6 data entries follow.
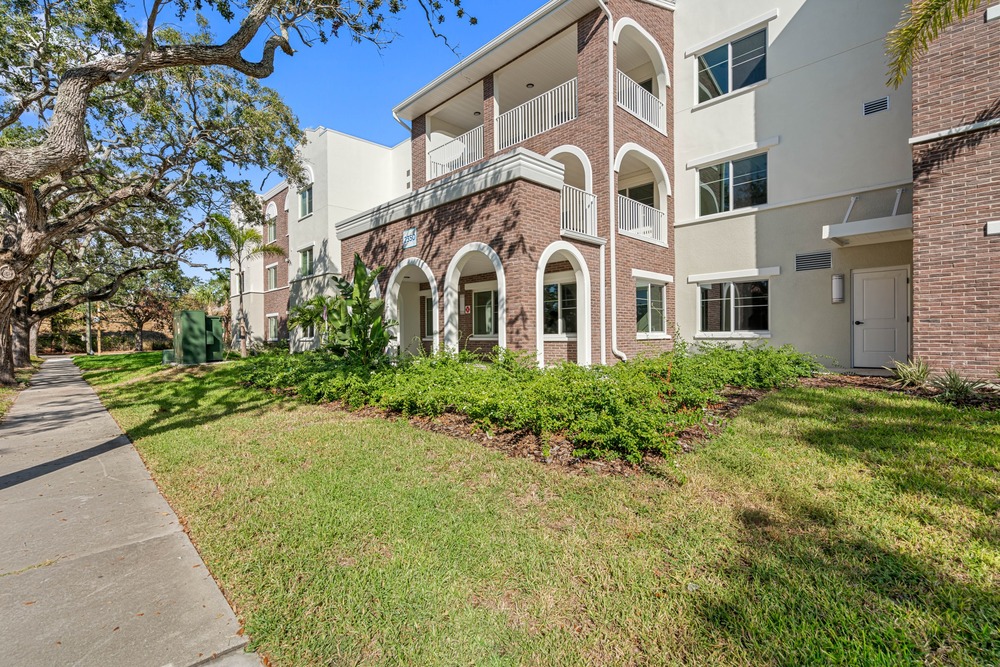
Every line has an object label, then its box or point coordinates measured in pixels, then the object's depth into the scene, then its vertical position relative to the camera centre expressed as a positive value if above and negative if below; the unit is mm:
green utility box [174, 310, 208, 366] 16906 -337
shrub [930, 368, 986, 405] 6941 -1171
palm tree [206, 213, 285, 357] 17344 +3904
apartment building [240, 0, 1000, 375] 8000 +3158
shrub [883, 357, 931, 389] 7918 -1028
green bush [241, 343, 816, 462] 4754 -1002
